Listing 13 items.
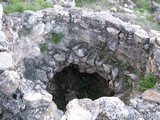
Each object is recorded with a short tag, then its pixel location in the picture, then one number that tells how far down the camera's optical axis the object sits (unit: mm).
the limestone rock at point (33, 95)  4586
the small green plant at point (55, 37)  7617
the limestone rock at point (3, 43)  5294
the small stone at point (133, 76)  7202
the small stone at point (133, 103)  5077
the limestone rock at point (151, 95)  5260
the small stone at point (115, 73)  7543
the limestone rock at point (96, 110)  4508
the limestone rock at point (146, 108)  4861
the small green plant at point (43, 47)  7468
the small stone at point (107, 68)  7689
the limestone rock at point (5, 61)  4904
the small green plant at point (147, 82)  6168
